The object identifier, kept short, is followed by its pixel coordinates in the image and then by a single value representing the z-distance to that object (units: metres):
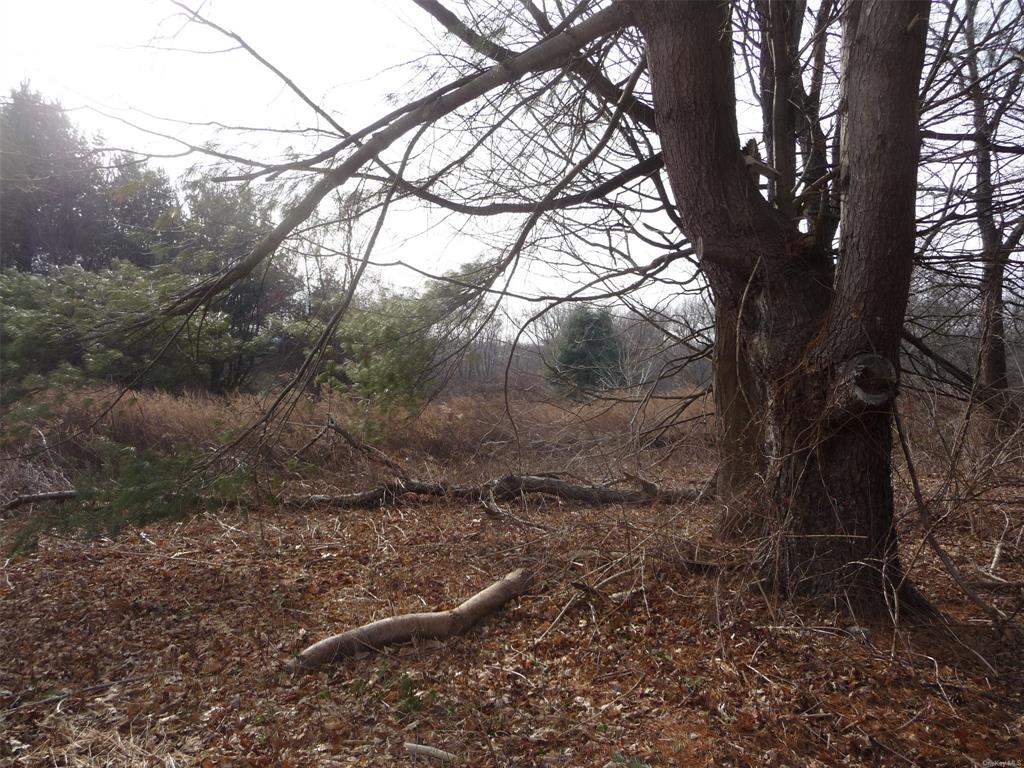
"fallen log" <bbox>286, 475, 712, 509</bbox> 8.08
